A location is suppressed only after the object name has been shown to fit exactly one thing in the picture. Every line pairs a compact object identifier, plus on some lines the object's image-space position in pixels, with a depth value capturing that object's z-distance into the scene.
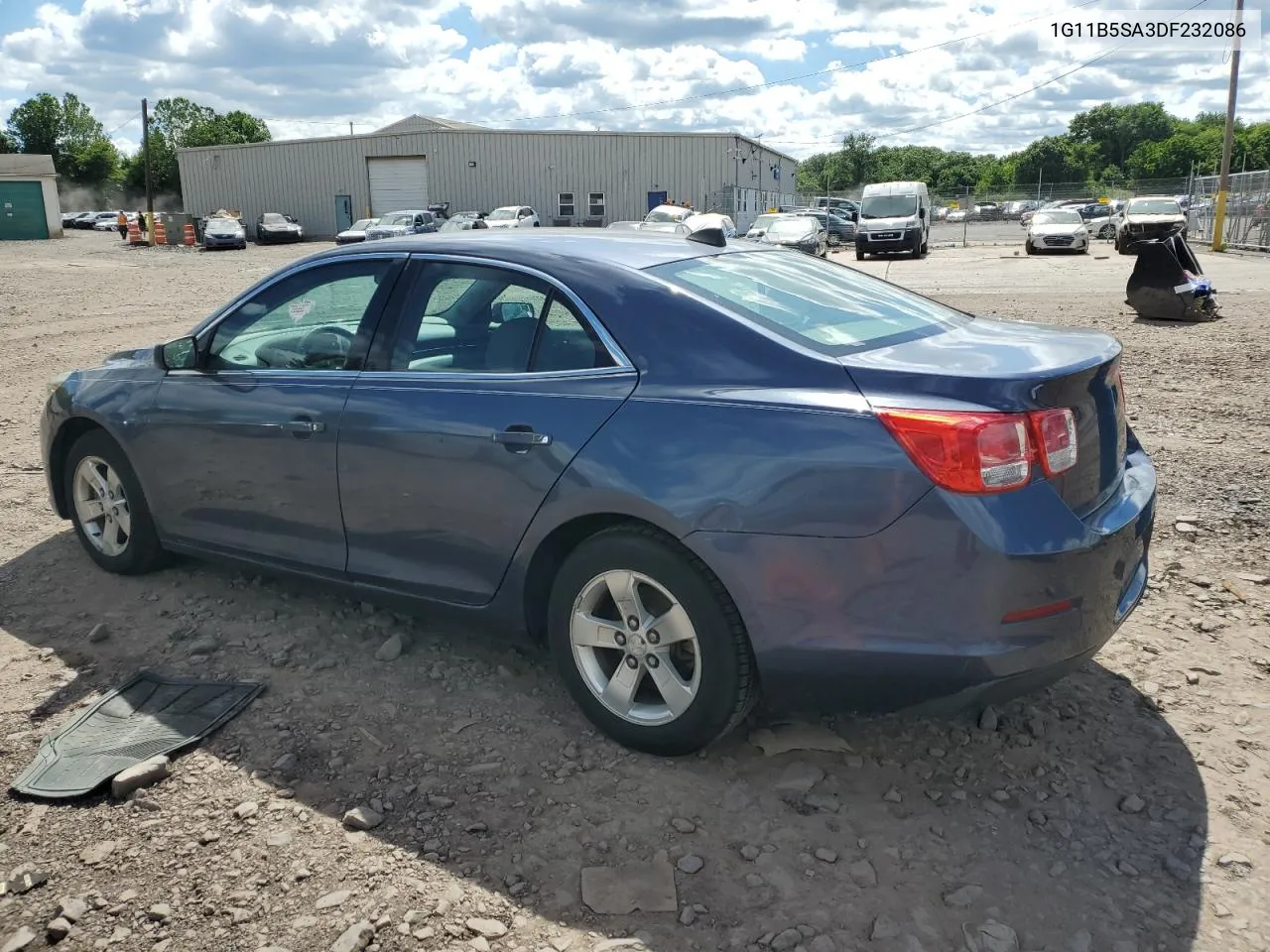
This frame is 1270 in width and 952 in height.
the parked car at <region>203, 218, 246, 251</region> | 42.88
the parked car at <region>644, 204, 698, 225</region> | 30.63
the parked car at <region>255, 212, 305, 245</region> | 49.28
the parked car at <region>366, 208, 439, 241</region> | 36.88
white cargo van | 31.53
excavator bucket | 12.61
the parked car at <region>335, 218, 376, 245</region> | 33.19
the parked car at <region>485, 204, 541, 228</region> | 38.81
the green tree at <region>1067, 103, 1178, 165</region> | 105.25
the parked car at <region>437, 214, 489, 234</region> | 36.47
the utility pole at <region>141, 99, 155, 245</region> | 57.28
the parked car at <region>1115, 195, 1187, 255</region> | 26.23
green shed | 52.41
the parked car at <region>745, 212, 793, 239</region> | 29.51
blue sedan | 2.72
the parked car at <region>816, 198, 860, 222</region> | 46.34
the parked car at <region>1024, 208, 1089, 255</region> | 32.47
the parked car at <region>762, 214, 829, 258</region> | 28.50
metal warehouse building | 51.97
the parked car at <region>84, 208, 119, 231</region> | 66.00
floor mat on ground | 3.25
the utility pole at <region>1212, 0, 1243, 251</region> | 29.97
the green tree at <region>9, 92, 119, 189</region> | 91.31
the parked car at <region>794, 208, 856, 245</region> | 44.09
